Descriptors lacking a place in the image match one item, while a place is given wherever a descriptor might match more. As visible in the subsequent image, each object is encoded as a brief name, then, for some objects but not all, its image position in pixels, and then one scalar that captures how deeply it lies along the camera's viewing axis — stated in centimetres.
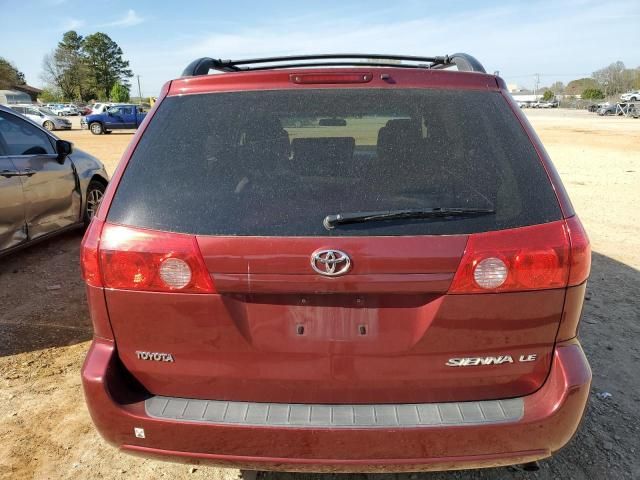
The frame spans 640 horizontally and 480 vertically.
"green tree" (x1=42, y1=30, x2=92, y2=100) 9806
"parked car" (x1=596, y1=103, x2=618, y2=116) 5366
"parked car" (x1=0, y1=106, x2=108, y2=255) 509
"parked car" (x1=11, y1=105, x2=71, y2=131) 3442
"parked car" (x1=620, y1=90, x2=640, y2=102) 6251
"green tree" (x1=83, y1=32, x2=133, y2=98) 10000
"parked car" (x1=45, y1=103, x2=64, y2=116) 6584
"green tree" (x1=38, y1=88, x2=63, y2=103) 9775
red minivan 185
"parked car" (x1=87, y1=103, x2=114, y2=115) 3209
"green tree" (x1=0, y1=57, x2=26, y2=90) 8256
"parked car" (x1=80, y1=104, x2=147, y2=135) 3190
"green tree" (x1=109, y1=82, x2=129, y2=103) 9069
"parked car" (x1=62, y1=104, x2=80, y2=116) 6656
